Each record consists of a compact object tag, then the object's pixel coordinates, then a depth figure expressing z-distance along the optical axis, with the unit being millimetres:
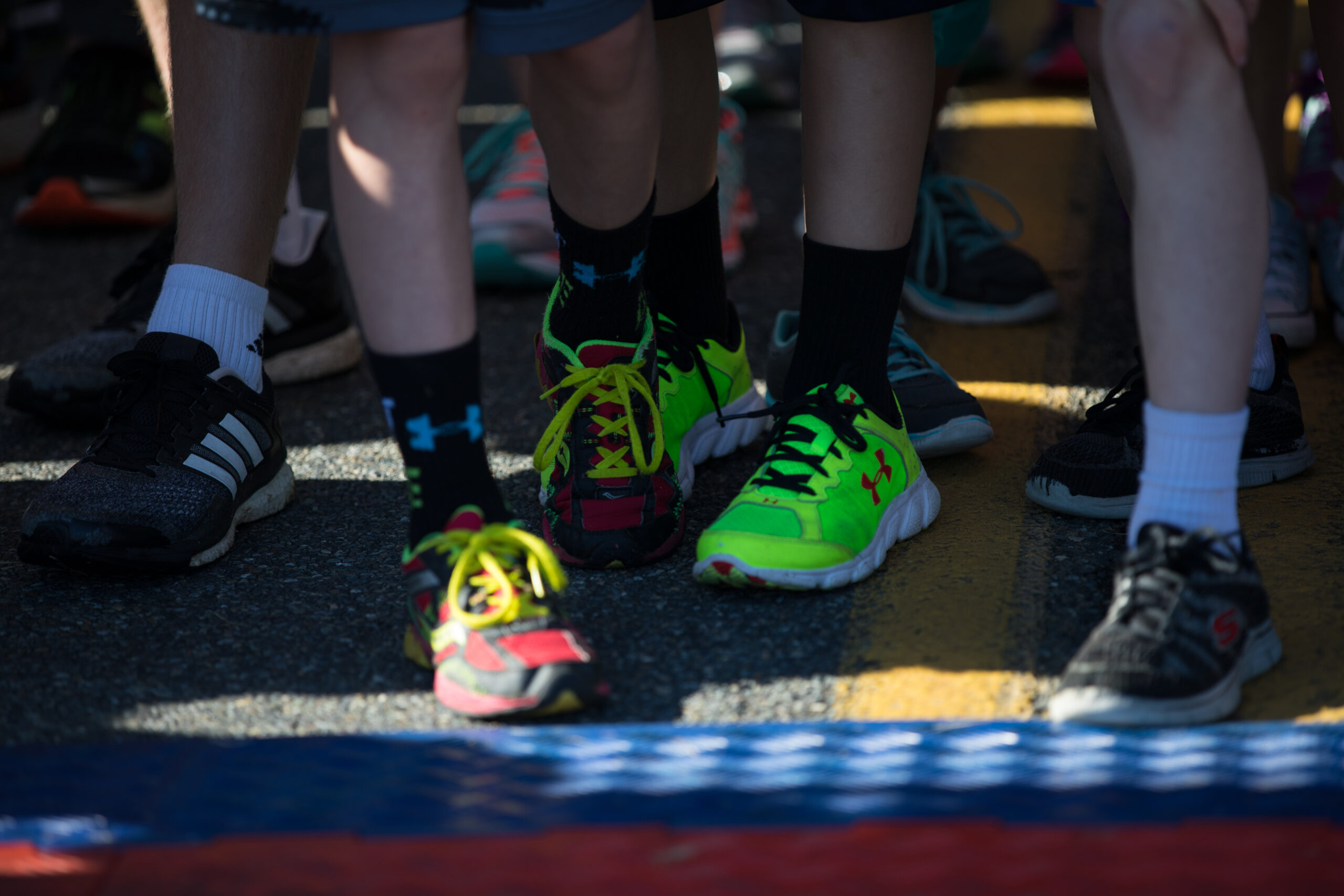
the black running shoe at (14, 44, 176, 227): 6154
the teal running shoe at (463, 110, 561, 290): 5934
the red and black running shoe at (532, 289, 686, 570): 5335
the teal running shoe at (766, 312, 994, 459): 5496
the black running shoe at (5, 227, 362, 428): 5605
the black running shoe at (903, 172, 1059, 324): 5810
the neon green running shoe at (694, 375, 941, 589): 5294
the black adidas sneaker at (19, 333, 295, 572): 5340
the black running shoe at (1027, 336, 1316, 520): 5393
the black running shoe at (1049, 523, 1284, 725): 5146
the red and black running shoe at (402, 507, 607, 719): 5172
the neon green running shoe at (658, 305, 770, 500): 5460
